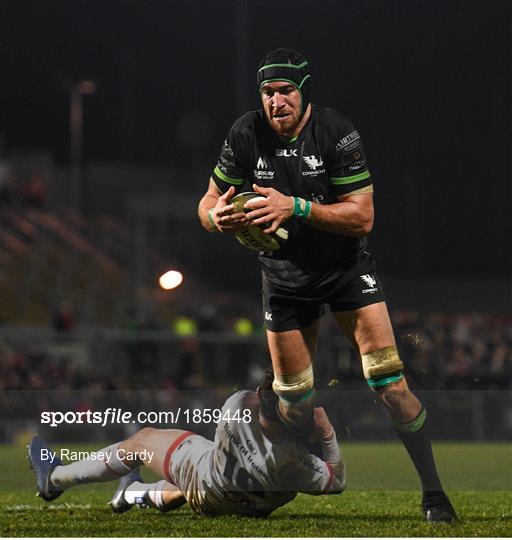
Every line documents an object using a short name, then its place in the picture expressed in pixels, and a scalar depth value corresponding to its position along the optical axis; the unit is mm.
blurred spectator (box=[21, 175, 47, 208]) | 53125
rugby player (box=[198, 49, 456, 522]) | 13031
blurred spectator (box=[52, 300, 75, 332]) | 39000
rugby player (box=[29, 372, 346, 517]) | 13742
